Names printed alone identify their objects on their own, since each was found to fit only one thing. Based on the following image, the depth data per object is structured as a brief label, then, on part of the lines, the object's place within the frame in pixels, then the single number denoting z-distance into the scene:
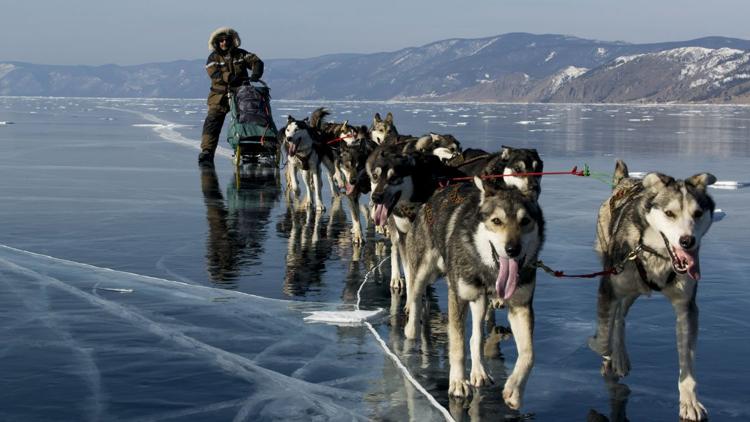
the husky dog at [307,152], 14.18
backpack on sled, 17.64
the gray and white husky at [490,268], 5.19
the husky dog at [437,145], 9.84
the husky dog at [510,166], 8.84
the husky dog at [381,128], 14.36
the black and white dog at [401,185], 7.58
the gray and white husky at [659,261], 5.12
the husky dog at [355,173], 10.66
